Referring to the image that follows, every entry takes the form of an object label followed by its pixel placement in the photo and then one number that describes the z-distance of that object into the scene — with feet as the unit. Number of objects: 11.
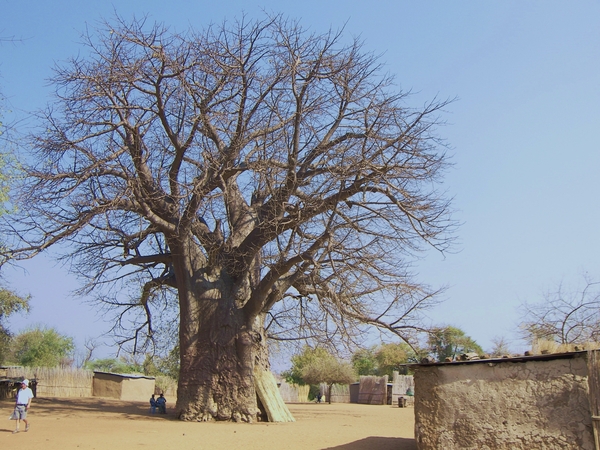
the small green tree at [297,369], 140.28
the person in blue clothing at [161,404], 51.39
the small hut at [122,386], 81.10
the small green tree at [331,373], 107.96
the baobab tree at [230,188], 40.45
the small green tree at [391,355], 156.56
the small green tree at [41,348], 140.26
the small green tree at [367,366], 171.12
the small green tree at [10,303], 76.13
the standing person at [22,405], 34.87
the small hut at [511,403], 21.81
